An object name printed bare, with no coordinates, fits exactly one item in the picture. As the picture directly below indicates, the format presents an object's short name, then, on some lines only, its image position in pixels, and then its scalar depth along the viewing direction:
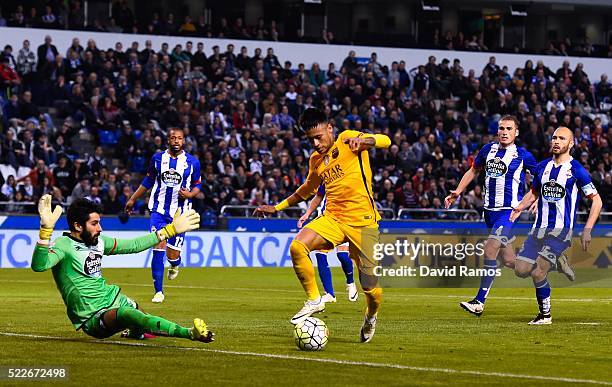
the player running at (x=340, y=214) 12.52
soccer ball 11.71
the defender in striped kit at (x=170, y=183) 19.73
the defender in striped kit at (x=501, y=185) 16.78
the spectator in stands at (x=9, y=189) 29.78
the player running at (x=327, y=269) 18.55
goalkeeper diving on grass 11.41
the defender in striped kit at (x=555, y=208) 15.45
